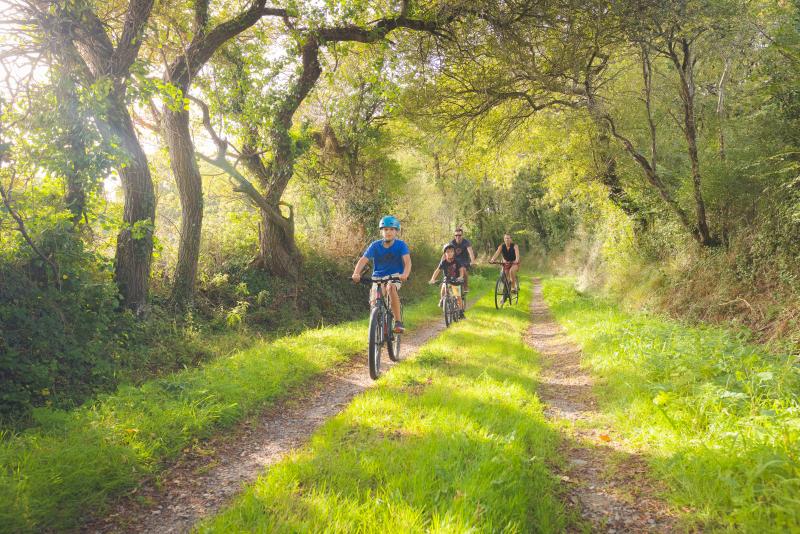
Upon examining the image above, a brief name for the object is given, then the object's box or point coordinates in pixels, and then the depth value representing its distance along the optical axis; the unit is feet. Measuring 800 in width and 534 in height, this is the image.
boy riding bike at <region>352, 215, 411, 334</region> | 23.08
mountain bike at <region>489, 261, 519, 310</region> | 44.78
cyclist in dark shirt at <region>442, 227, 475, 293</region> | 38.68
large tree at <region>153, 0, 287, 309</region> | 27.84
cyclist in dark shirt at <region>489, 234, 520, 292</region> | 44.12
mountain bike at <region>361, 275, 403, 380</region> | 20.64
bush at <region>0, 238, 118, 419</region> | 15.78
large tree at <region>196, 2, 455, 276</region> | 31.68
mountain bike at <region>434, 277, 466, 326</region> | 35.86
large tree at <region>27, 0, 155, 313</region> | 19.15
